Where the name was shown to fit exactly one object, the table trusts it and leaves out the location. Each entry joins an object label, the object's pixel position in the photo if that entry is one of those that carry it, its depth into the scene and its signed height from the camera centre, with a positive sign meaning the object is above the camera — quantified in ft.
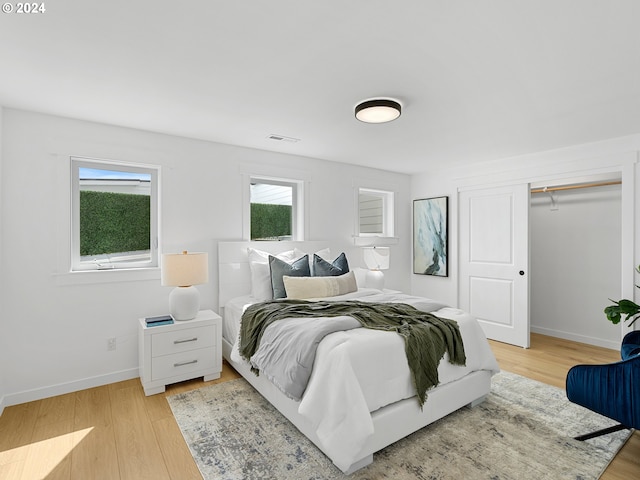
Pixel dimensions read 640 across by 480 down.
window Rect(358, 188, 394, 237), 17.56 +1.34
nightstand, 9.50 -3.36
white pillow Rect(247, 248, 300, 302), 11.64 -1.27
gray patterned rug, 6.40 -4.41
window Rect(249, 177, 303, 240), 13.84 +1.24
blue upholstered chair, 6.40 -3.05
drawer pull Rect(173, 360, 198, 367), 9.87 -3.71
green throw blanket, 7.35 -2.11
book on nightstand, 9.87 -2.49
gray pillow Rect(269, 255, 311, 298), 11.25 -1.12
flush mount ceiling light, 8.55 +3.30
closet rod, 13.48 +2.20
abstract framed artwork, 16.79 +0.10
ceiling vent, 11.75 +3.54
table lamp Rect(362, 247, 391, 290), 14.37 -1.12
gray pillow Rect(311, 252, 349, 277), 12.01 -1.08
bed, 6.13 -3.24
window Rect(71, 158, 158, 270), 10.30 +0.72
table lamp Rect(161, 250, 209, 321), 9.86 -1.21
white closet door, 13.96 -0.96
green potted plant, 9.57 -2.06
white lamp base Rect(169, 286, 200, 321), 10.16 -1.99
